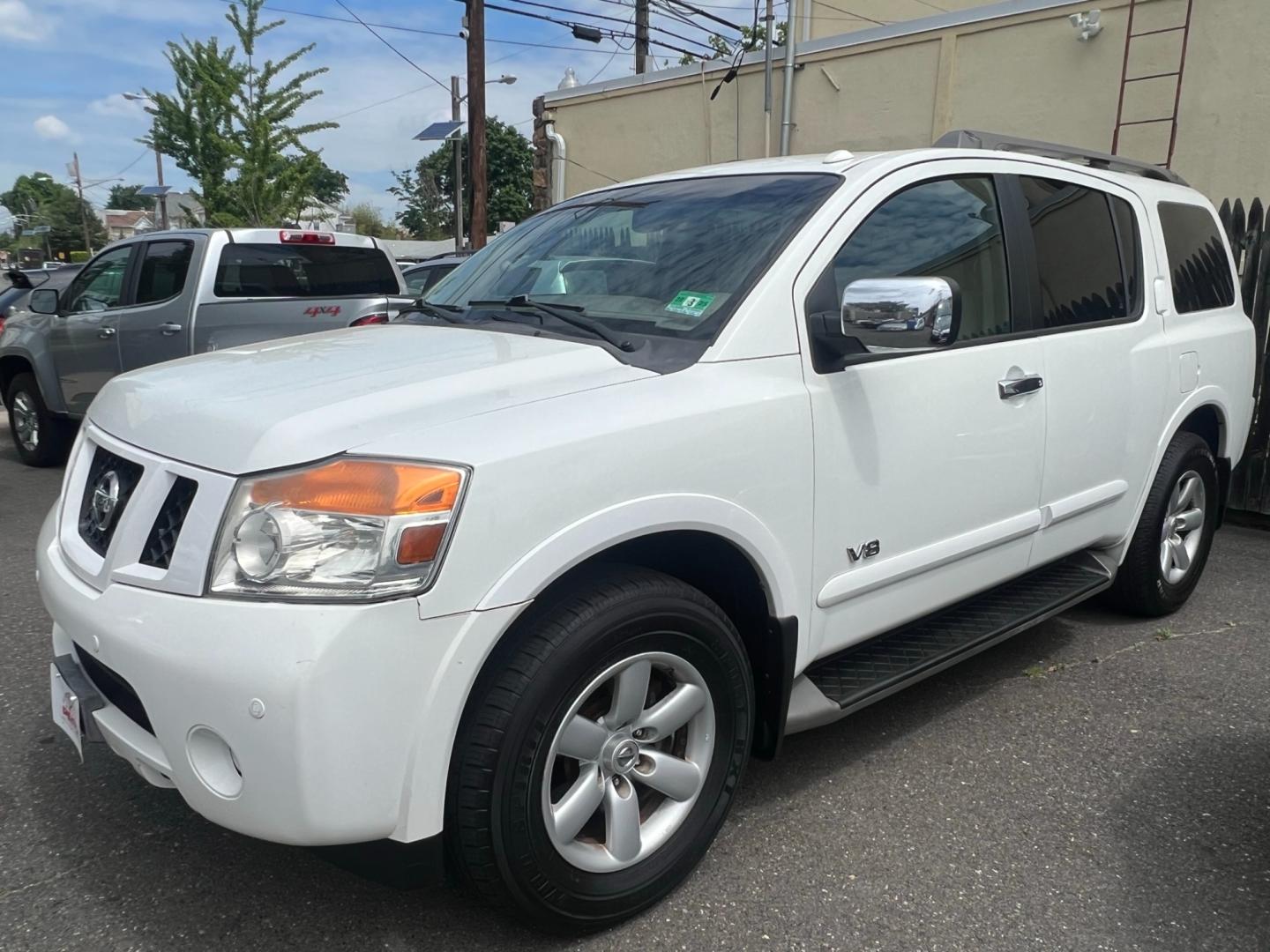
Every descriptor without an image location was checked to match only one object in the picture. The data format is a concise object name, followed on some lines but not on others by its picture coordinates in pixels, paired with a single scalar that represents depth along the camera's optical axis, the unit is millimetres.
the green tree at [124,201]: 118312
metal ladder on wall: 8359
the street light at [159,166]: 20031
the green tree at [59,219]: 78062
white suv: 1901
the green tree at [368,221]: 62688
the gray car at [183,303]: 7086
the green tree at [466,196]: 65188
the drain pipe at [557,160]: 14461
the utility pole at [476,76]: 16172
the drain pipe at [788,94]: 11220
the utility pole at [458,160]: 38250
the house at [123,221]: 99125
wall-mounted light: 8938
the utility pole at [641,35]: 21906
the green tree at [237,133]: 18531
